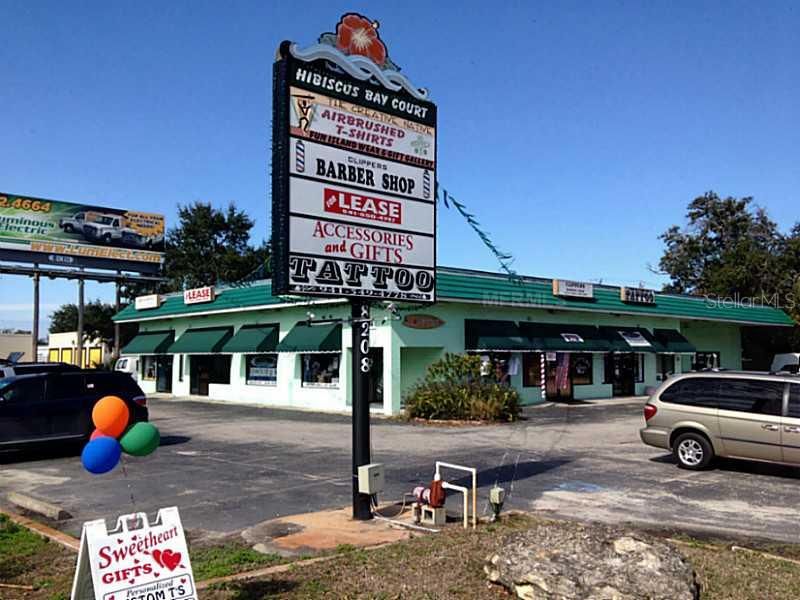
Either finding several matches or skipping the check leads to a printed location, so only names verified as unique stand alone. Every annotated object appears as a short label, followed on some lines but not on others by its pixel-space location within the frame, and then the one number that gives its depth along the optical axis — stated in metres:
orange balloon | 5.45
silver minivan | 11.45
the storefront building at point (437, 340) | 25.50
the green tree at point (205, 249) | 62.59
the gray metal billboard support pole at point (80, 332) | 45.18
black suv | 14.42
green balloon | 5.59
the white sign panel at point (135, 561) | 4.74
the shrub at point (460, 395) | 21.52
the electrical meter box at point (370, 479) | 8.41
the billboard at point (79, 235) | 45.69
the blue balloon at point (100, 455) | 5.36
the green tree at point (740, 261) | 46.02
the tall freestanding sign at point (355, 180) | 8.32
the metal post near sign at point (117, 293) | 49.83
